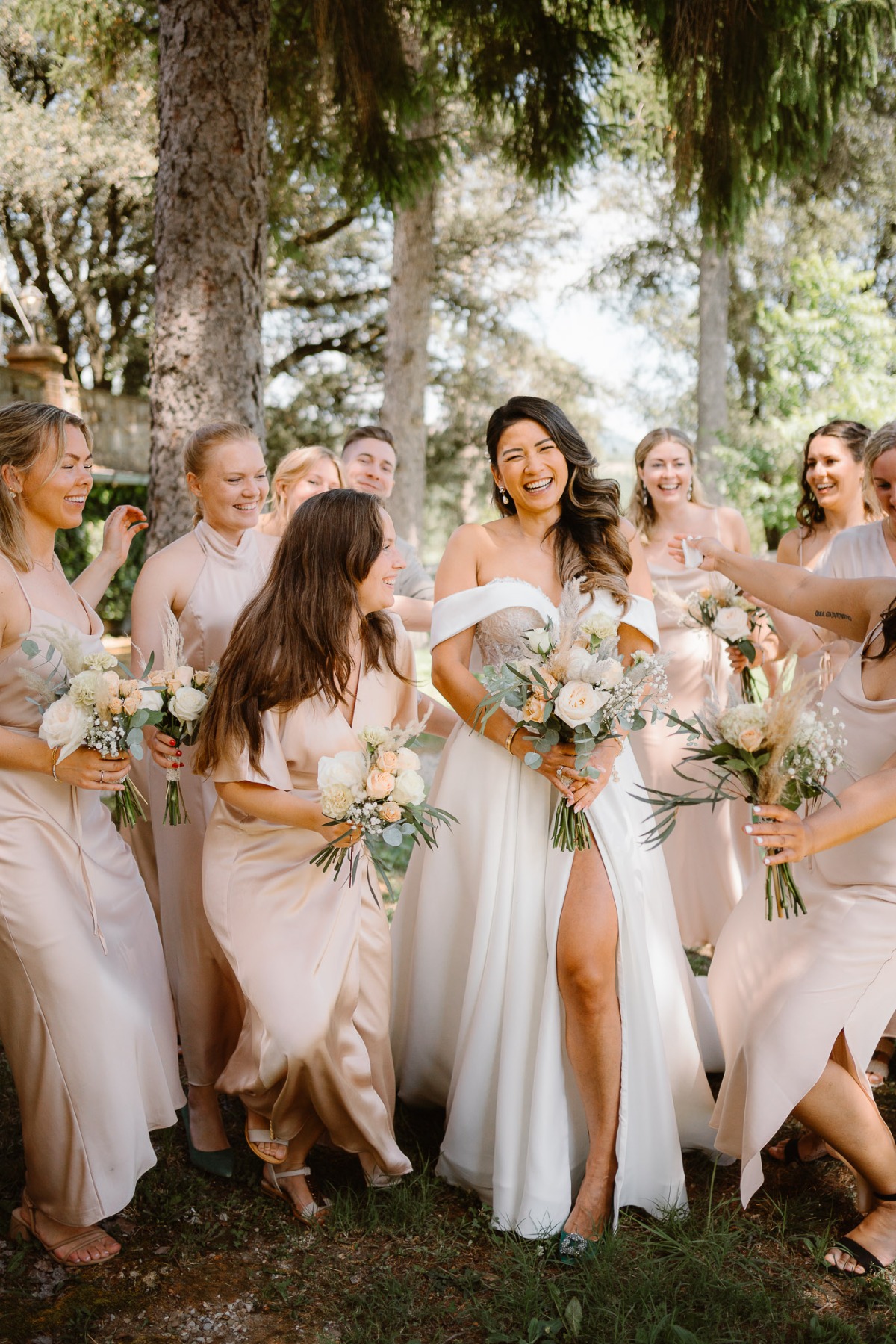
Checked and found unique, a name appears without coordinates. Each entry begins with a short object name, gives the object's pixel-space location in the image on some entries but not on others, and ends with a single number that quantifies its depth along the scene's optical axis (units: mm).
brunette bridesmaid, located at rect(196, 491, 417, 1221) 3328
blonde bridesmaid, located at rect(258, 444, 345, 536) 4852
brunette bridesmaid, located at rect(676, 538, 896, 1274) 3178
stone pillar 16328
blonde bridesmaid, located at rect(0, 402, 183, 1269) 3137
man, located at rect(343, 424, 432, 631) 5438
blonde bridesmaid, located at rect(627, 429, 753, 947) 5590
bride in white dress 3352
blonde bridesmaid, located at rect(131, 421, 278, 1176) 3873
